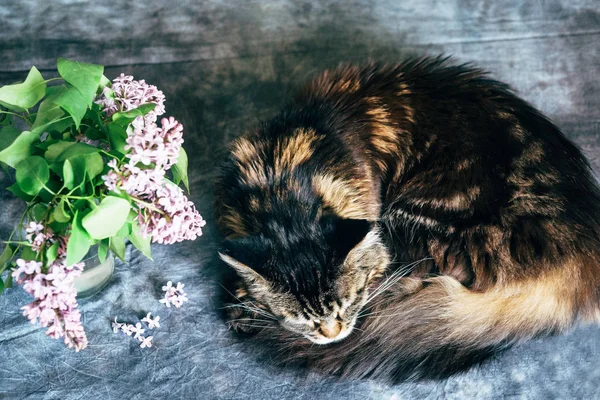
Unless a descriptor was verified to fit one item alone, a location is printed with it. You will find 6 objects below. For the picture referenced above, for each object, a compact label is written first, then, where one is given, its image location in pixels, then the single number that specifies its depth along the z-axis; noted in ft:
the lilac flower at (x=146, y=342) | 5.32
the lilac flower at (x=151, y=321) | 5.41
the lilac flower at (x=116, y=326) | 5.38
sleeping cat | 4.70
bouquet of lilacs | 3.48
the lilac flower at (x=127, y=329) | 5.35
